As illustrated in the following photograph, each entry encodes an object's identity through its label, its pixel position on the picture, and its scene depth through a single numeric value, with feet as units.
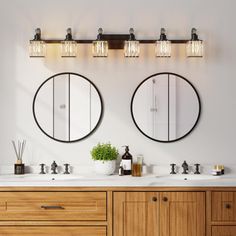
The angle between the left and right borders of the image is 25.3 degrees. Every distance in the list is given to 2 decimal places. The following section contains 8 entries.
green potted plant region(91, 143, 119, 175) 13.89
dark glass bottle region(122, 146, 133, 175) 14.05
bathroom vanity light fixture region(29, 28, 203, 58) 14.06
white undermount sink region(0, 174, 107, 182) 13.16
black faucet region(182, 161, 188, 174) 14.31
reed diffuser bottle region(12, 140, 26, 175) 14.25
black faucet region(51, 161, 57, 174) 14.42
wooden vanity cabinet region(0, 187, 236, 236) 12.80
